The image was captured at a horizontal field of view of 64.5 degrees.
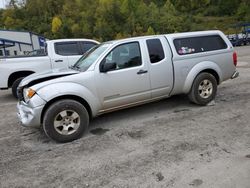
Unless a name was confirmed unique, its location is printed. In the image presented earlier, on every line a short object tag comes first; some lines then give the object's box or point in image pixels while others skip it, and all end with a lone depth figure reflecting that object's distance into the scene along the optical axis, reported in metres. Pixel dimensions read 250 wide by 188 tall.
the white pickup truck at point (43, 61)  6.13
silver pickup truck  3.51
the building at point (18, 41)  28.77
